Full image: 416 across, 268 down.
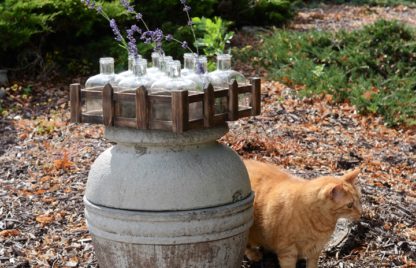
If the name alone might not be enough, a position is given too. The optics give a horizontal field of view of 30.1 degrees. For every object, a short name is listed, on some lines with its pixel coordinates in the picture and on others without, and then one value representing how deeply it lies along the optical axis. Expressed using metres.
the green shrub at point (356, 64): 8.64
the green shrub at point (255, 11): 13.17
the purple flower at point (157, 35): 4.31
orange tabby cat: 4.27
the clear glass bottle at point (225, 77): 4.22
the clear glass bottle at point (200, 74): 4.05
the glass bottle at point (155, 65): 4.25
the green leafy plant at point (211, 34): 7.31
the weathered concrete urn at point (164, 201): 3.87
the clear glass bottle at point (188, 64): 4.28
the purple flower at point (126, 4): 4.51
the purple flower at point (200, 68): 4.13
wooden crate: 3.75
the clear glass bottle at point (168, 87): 3.86
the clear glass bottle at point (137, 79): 4.01
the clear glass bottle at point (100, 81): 4.11
